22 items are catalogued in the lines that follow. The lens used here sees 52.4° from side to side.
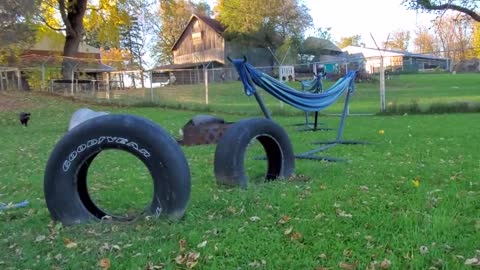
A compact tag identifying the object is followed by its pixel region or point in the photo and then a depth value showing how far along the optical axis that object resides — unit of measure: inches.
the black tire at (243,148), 209.6
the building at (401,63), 1019.1
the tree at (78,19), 1106.7
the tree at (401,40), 3725.4
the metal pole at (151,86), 862.9
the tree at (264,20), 1994.1
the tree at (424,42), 3430.1
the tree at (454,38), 2938.5
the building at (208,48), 2101.4
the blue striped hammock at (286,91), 257.3
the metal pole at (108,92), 933.2
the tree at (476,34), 1924.3
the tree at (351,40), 4051.7
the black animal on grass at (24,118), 614.0
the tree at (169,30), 2805.1
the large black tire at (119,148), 161.0
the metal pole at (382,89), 613.9
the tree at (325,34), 2349.9
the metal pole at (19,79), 1059.3
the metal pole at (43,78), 993.5
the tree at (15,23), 772.6
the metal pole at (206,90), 777.5
